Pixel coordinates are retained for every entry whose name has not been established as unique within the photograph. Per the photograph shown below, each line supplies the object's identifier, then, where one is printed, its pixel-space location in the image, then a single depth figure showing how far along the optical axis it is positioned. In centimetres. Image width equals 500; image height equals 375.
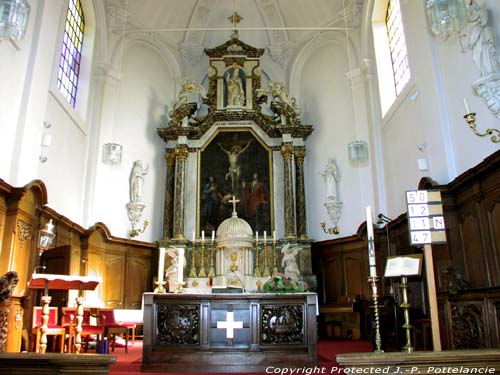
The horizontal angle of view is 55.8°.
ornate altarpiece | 1273
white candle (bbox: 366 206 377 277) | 418
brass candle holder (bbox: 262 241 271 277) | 1204
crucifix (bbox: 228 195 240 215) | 1160
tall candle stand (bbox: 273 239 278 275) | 1214
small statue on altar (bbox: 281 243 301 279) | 1169
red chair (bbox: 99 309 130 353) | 851
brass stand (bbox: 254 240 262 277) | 1195
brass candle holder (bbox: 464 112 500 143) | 475
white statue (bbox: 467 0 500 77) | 610
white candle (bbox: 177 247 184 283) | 673
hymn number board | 443
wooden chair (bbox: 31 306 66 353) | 715
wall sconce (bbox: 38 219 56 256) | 813
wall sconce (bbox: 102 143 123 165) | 1177
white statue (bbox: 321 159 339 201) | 1257
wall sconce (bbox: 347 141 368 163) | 1185
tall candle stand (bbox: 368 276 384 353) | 391
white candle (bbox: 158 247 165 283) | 639
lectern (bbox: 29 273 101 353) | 522
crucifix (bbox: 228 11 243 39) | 1410
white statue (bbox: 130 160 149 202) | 1234
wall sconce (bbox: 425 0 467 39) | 640
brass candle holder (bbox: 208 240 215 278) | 1209
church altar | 626
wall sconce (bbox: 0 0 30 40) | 599
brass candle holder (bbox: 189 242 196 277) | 1216
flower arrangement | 682
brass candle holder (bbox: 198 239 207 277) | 1218
